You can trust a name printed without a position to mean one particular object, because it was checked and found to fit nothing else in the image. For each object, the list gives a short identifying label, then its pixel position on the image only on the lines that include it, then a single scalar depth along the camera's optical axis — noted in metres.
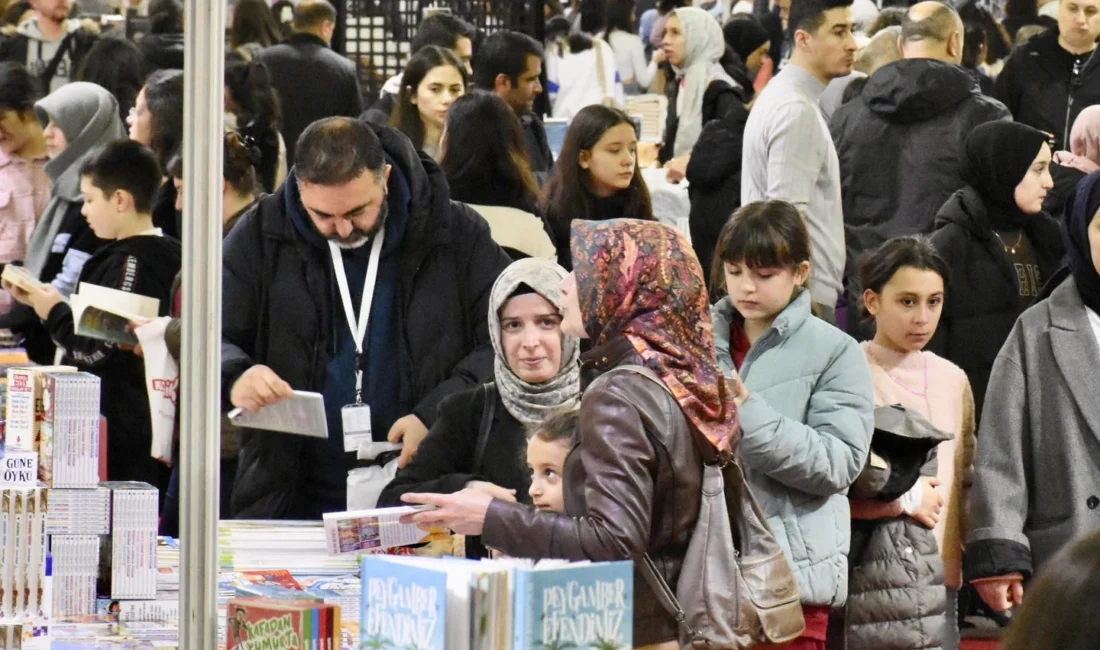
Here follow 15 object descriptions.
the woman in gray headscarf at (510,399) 6.75
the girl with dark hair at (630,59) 24.05
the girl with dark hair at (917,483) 7.29
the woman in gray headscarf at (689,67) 17.50
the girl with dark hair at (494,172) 9.27
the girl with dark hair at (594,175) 9.96
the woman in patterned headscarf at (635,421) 4.89
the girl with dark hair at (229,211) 7.64
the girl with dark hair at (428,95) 10.77
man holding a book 7.32
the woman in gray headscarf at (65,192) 9.27
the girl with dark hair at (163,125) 9.50
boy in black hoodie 8.42
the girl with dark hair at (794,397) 6.69
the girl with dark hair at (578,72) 20.05
